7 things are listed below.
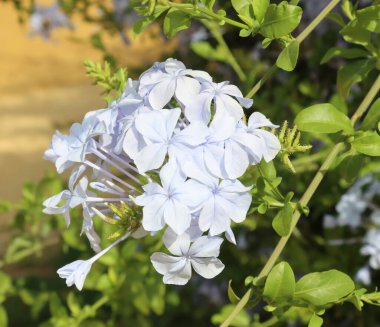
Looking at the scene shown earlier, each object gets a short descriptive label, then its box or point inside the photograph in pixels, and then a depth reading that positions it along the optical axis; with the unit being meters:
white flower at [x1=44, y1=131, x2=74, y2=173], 0.90
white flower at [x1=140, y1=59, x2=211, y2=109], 0.85
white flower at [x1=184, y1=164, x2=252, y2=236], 0.78
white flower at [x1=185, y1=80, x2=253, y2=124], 0.83
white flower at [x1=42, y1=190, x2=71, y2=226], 0.89
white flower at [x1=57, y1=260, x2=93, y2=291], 0.84
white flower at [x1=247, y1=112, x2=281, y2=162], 0.83
